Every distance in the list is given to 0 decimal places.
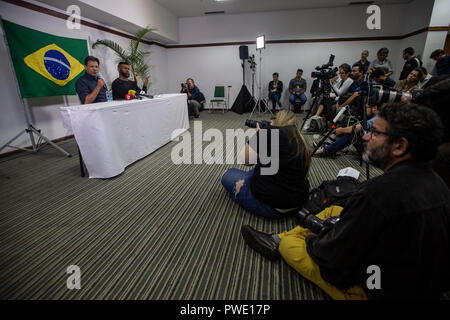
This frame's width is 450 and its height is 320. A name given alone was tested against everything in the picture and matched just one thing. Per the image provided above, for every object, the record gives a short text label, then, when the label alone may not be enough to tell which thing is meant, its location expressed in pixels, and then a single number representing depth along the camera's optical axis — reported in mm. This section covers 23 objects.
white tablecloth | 2115
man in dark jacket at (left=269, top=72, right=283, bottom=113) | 6414
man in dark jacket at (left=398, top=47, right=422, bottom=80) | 3971
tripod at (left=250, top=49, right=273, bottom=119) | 6844
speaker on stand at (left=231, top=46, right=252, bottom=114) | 6512
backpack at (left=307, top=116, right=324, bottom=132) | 3815
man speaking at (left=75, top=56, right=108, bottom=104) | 2736
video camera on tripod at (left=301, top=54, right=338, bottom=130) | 3234
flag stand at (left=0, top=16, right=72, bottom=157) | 2905
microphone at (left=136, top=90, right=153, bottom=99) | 3161
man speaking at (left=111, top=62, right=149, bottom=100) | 3400
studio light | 5391
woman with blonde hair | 1279
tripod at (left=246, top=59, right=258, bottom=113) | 6501
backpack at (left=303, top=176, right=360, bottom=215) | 1515
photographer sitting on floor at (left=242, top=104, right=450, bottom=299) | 646
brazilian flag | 2949
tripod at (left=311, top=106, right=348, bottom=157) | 2568
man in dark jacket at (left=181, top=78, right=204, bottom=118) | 5965
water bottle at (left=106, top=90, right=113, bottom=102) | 3105
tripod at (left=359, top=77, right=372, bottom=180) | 1923
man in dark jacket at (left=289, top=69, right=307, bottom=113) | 6218
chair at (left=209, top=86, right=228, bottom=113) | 6871
